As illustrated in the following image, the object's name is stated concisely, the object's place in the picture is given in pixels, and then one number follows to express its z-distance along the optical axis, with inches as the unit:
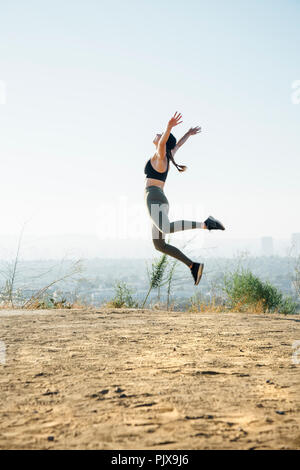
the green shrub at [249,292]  313.9
